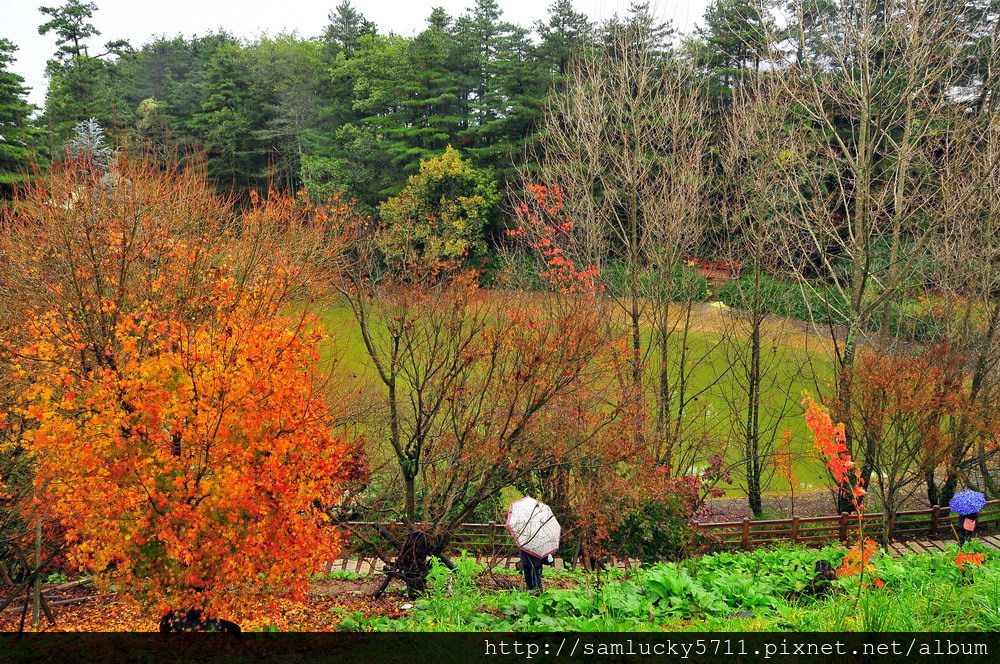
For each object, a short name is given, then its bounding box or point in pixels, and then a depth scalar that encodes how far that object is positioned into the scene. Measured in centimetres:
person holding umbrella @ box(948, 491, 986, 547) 1079
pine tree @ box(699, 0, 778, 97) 2791
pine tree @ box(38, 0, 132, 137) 3950
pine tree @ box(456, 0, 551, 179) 3350
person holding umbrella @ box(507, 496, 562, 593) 829
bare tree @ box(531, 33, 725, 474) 1677
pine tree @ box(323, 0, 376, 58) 4525
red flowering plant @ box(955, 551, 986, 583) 644
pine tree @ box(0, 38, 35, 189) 2745
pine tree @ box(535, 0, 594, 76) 3409
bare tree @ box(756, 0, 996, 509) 1326
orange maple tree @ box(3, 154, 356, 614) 748
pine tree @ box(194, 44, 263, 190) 3972
